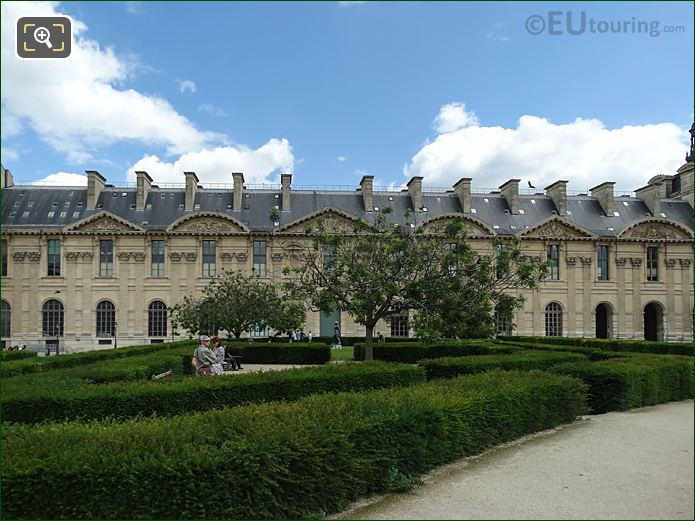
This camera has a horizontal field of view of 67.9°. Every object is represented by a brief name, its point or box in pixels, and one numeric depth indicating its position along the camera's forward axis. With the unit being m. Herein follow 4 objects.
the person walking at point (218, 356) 12.15
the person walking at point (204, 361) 12.05
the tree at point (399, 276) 18.33
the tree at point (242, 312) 26.08
